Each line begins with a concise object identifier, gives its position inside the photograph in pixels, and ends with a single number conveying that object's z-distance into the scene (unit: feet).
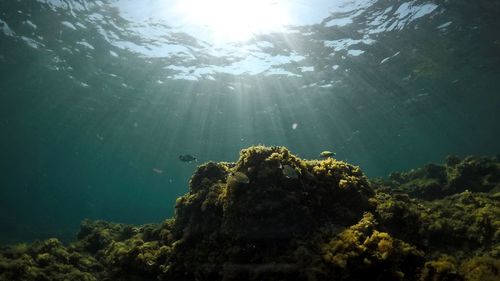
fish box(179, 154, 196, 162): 43.31
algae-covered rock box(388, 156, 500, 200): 41.73
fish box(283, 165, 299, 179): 20.41
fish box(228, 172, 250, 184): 20.11
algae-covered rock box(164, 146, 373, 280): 18.43
